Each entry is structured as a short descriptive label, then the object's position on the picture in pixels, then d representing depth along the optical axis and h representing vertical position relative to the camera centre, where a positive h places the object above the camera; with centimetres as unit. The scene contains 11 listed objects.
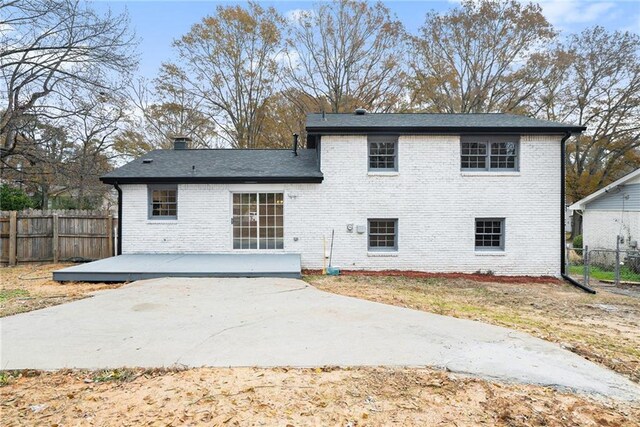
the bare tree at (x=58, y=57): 1211 +587
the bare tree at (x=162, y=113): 2341 +712
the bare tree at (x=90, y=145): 1396 +410
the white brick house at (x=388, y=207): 1145 +41
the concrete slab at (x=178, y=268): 898 -130
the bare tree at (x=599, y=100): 2356 +844
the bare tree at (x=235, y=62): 2328 +1058
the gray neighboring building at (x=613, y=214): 1579 +29
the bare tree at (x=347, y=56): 2233 +1060
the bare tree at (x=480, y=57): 2336 +1107
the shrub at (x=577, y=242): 2297 -146
